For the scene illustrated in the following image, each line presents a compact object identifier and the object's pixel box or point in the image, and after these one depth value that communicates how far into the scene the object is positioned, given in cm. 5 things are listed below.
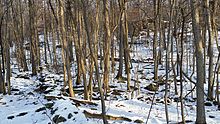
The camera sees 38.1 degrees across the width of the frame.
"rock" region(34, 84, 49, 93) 1543
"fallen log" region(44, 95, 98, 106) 1155
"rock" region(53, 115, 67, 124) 912
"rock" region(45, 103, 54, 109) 1057
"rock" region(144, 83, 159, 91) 1584
